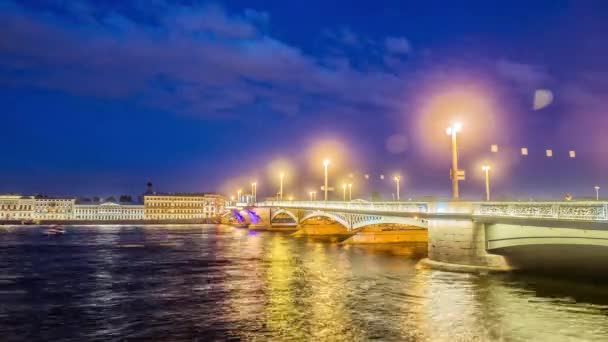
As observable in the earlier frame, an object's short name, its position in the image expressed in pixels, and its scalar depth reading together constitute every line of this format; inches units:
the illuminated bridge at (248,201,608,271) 877.8
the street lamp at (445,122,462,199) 1225.4
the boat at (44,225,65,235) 3858.3
